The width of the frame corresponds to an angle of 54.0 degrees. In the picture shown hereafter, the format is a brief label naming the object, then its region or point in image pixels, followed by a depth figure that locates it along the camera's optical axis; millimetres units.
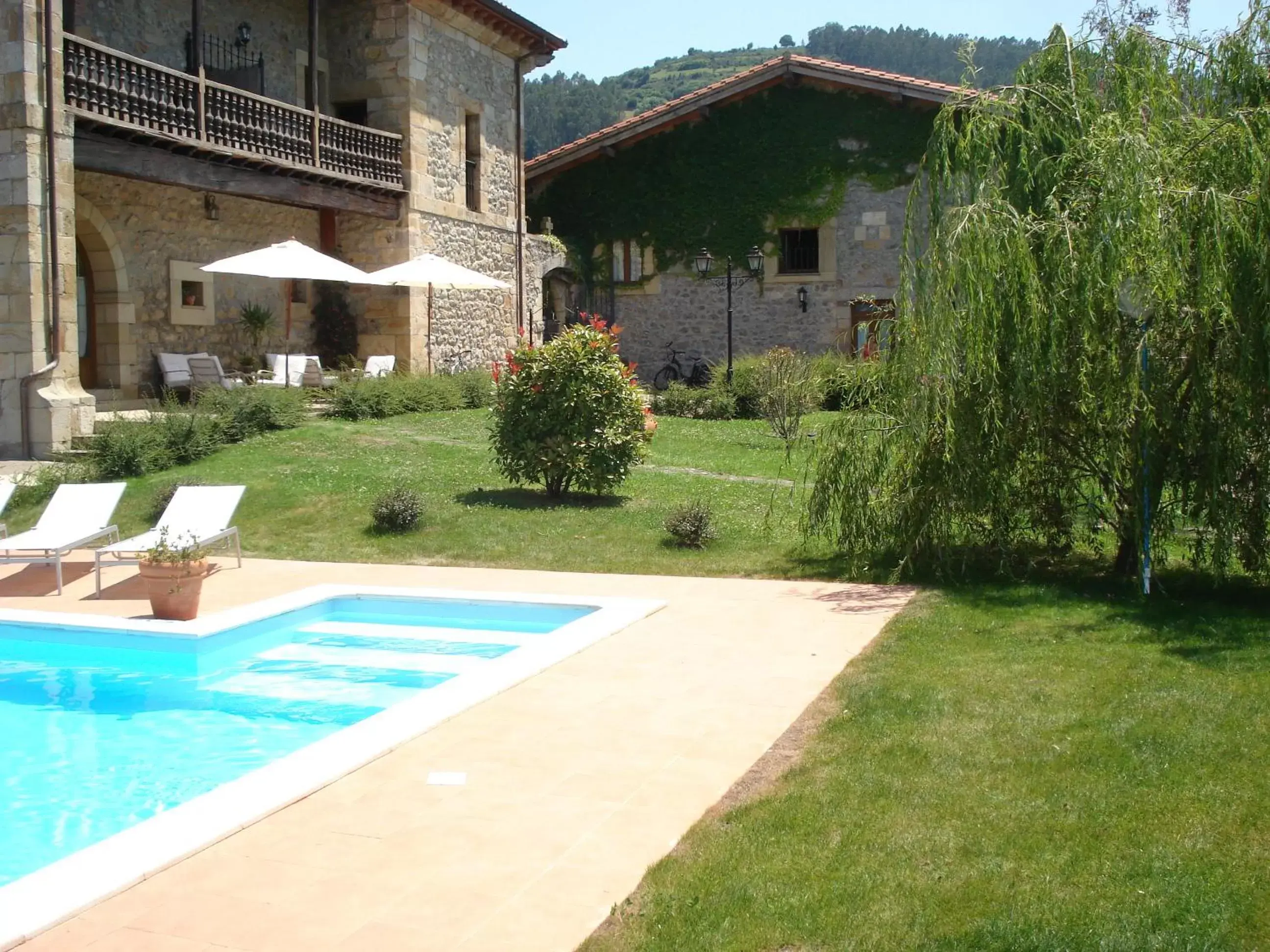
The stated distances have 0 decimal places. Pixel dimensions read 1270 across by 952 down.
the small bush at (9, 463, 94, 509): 12016
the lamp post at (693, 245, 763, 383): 22547
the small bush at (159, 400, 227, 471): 13133
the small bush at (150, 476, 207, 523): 11234
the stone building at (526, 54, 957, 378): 24312
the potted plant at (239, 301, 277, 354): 18469
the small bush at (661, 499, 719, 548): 9844
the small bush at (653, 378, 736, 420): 19844
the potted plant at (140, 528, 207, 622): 7660
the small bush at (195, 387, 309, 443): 14328
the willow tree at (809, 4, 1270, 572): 7062
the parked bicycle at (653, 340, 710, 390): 25328
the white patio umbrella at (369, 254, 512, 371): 17219
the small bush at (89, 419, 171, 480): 12656
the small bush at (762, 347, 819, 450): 16484
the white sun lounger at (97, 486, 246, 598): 9111
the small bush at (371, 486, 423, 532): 10586
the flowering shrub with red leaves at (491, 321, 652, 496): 11164
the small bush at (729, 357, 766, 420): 19719
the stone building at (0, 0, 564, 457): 13352
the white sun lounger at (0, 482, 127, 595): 8969
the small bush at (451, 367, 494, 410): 18812
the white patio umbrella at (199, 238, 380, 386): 14867
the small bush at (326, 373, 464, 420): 16516
